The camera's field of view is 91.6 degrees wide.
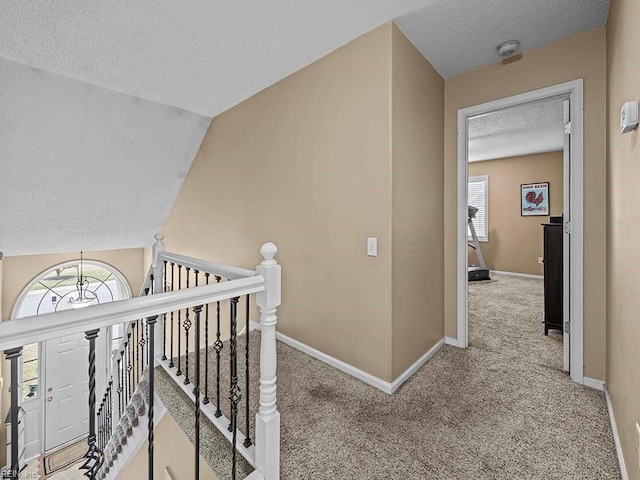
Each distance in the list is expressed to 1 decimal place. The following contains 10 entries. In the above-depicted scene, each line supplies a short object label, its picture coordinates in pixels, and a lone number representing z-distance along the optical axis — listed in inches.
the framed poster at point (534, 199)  229.1
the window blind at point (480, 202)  258.7
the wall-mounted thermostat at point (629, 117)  47.1
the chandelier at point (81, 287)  214.8
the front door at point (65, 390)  201.2
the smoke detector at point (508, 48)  87.6
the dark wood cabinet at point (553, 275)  112.9
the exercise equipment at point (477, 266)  222.8
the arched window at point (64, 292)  197.6
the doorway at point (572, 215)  83.5
